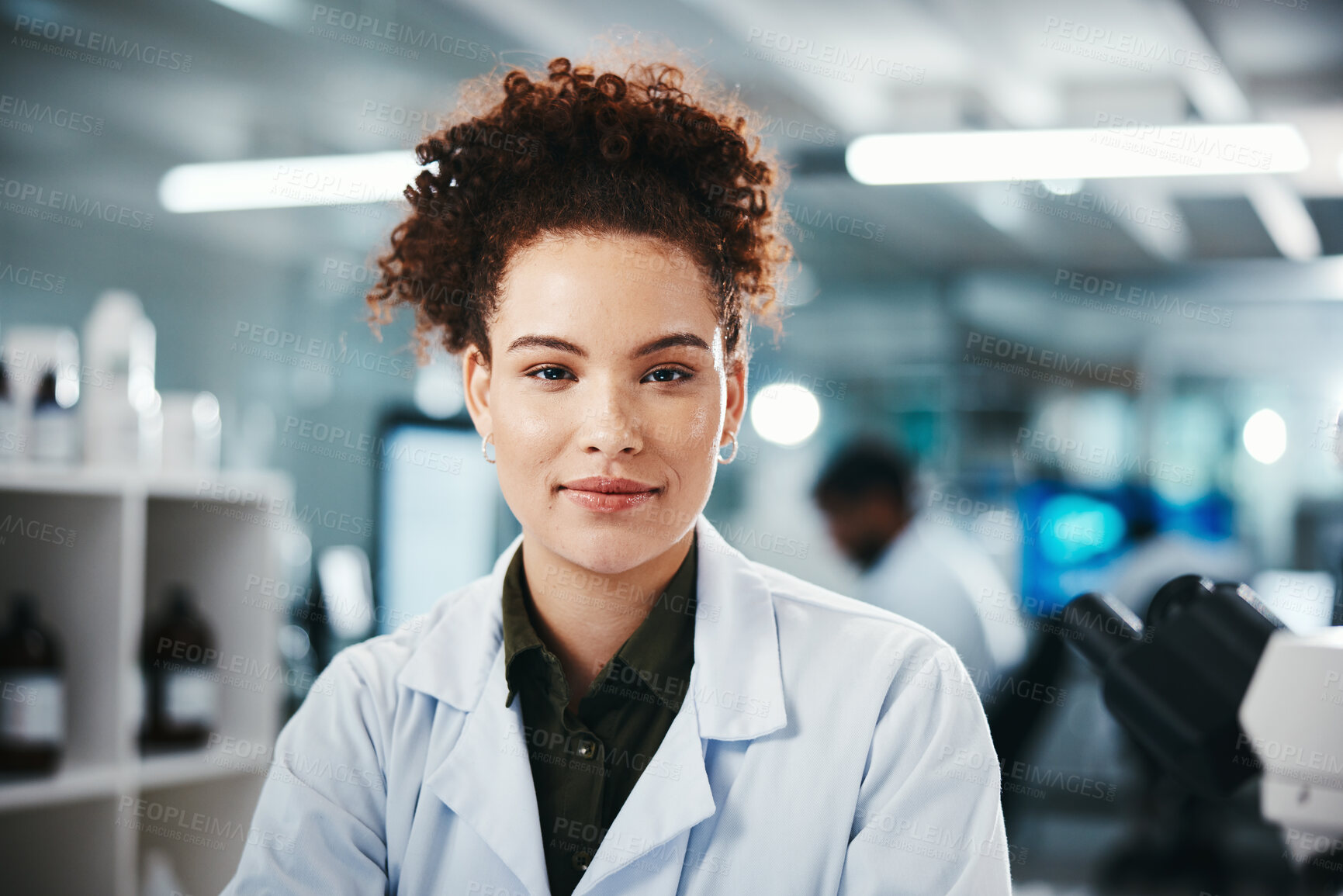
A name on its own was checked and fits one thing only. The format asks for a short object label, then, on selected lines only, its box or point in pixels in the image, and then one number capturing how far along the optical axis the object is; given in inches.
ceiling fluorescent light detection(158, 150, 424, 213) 124.2
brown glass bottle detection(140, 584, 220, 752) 78.8
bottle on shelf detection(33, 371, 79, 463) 70.1
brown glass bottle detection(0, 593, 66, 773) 66.6
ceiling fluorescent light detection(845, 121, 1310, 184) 128.7
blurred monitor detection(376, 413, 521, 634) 165.8
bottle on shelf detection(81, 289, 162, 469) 74.7
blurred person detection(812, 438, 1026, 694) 109.3
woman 40.5
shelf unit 69.1
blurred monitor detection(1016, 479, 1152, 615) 241.0
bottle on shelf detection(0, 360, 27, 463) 68.9
